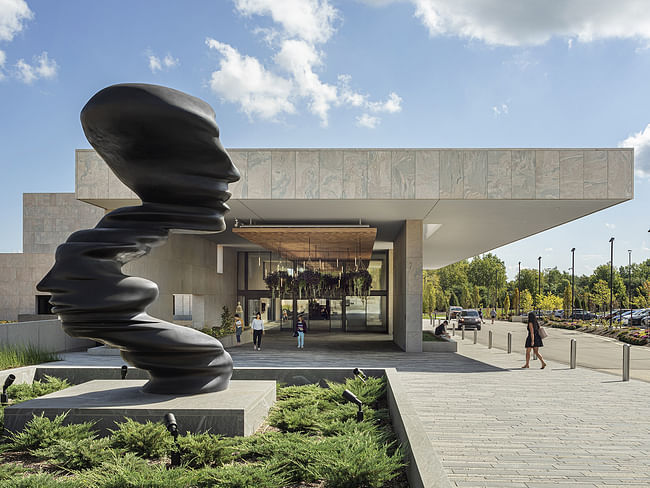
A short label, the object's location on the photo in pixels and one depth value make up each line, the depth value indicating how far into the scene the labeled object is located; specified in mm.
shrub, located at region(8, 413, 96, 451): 5754
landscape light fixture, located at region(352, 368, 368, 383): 8688
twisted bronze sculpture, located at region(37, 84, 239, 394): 6648
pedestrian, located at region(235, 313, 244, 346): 22355
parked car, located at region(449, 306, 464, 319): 50656
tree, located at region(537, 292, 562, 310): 51750
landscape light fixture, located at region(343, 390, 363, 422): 6242
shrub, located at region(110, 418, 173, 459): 5523
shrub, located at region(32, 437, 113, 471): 5254
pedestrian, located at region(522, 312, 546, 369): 15078
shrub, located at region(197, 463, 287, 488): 4410
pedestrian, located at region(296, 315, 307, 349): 21645
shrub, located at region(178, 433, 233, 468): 5199
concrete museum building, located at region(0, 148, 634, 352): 15016
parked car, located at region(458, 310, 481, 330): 38500
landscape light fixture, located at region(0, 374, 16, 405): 7566
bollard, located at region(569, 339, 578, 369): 15189
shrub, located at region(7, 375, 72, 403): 8171
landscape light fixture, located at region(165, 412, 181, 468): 5133
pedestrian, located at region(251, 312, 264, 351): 20156
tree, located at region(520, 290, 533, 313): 56969
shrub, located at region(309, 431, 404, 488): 4461
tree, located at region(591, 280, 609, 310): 51250
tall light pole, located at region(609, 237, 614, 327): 44597
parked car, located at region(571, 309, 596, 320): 50469
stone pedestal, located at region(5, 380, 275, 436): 6137
